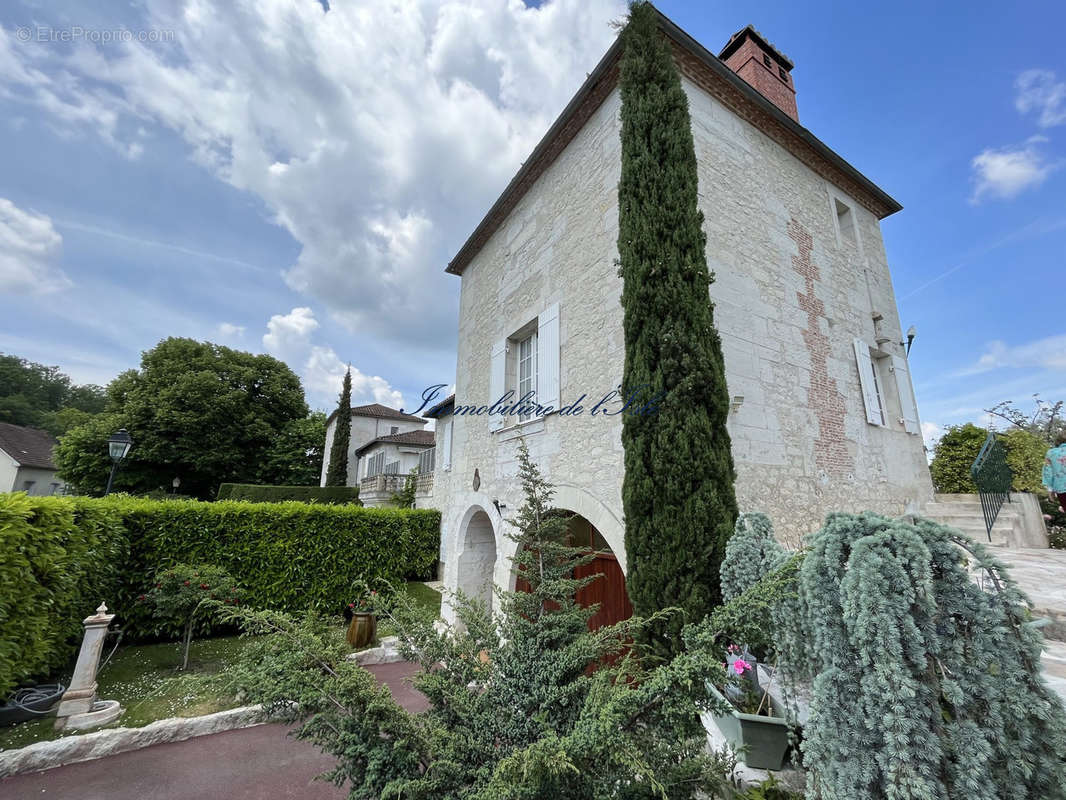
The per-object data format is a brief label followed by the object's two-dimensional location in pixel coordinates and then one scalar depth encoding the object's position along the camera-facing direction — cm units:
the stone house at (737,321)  473
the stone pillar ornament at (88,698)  407
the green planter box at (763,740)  222
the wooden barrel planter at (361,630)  662
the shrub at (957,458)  836
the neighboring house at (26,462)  2400
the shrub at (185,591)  559
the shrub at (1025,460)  789
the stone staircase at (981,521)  580
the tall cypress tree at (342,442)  2223
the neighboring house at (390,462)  1595
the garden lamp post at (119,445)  717
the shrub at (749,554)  232
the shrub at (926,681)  120
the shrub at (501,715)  150
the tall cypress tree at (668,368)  335
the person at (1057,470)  585
